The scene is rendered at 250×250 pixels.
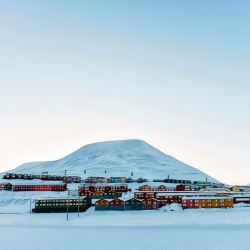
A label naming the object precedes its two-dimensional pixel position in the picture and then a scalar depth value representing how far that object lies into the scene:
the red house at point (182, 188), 136.15
